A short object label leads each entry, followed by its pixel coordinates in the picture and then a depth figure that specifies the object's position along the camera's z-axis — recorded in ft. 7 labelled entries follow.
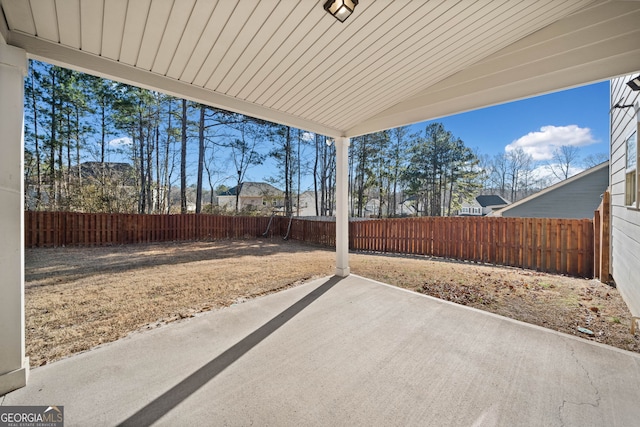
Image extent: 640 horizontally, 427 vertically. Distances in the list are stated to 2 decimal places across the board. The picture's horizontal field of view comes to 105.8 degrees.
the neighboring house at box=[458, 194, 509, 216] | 79.92
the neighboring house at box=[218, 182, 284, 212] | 77.15
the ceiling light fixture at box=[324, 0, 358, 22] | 5.08
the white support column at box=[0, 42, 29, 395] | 4.96
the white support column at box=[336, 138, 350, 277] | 13.42
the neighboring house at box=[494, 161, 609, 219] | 30.89
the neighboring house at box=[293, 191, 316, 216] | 84.12
